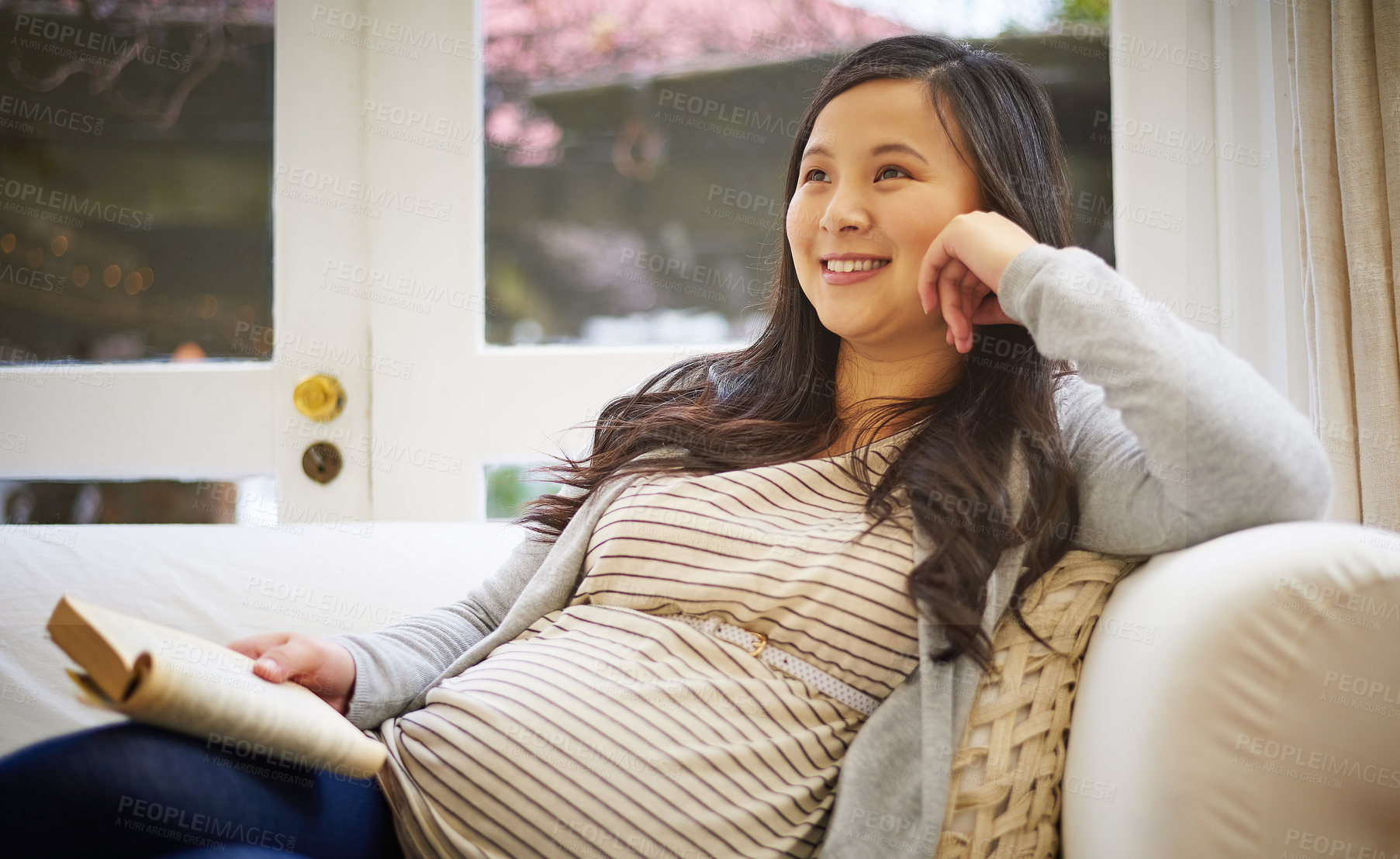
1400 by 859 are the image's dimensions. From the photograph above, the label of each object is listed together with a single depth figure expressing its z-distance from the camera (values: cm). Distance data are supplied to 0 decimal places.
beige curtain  130
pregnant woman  81
